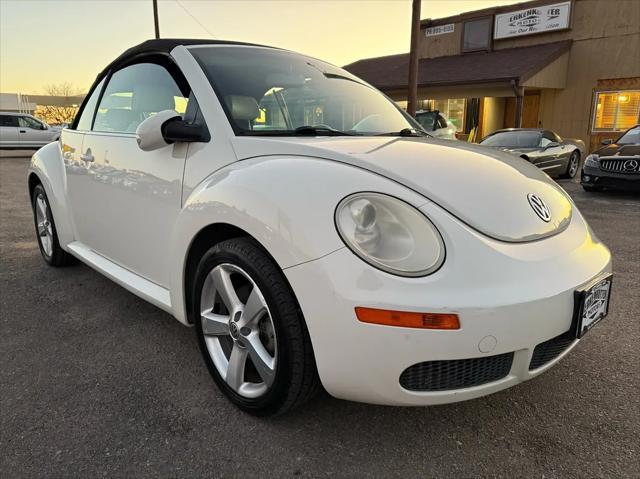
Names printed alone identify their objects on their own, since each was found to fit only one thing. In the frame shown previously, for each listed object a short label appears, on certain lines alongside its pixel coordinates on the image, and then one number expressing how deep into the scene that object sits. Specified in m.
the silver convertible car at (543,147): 10.37
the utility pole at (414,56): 10.61
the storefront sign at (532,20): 16.52
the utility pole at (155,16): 17.08
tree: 66.81
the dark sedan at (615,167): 8.21
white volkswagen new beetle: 1.58
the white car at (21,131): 18.58
